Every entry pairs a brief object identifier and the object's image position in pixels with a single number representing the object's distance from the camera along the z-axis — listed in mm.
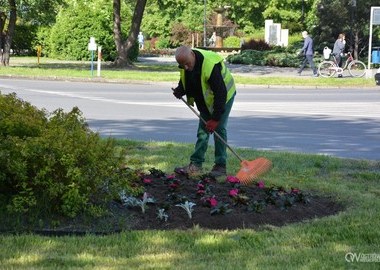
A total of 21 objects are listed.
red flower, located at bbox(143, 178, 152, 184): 7352
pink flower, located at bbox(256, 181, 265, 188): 7448
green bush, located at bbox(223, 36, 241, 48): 63575
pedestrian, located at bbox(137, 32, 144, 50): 66125
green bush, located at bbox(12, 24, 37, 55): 49625
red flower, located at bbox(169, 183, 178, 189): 7133
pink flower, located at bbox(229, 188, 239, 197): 6848
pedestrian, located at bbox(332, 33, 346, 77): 31406
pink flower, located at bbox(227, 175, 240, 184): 7465
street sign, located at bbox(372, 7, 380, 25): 29906
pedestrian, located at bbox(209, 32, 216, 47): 64094
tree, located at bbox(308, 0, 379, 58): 41094
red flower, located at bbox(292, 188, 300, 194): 7181
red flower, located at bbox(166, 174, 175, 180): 7509
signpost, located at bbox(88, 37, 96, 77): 28881
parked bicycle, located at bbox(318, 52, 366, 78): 30538
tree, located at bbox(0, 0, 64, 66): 34438
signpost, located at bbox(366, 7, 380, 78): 29739
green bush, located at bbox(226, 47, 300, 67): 38844
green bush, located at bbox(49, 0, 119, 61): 42875
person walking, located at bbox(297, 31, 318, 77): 31219
